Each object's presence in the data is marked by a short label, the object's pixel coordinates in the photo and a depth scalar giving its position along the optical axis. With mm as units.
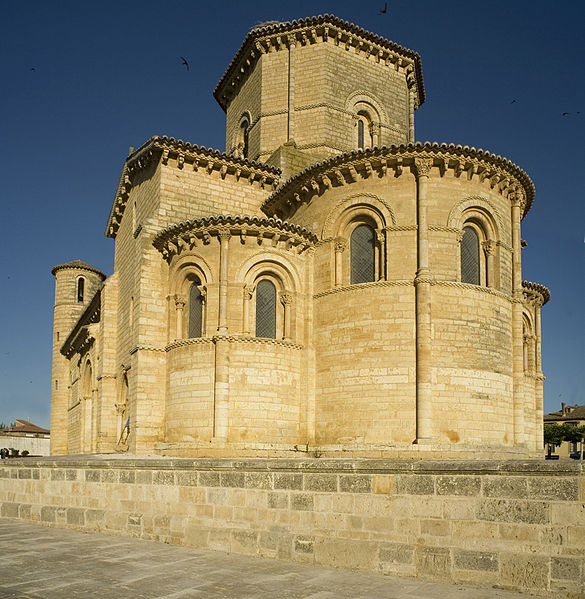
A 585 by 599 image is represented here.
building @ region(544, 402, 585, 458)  62594
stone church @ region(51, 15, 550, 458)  15531
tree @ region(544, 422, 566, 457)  55106
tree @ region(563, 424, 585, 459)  54812
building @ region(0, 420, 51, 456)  61875
